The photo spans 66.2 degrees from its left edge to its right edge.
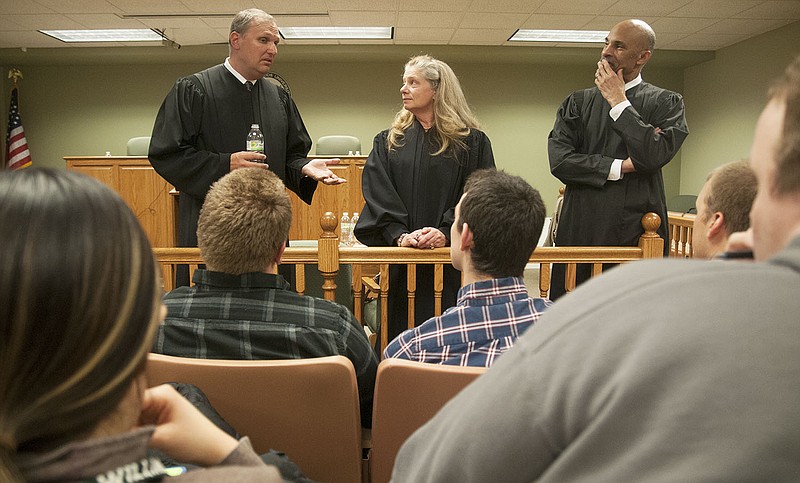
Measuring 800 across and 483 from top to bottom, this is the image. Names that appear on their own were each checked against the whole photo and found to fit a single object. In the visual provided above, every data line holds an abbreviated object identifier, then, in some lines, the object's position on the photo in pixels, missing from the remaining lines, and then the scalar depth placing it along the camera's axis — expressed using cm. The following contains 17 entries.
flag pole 871
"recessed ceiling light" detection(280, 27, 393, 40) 771
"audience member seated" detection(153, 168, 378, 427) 146
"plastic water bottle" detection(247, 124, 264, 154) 288
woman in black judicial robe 270
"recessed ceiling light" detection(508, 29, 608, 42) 777
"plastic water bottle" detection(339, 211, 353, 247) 506
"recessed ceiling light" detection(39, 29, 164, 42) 774
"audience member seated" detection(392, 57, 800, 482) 41
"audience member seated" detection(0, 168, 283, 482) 51
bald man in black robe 267
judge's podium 697
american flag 851
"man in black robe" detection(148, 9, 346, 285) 272
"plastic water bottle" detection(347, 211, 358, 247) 471
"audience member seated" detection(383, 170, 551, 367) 141
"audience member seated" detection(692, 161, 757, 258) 170
